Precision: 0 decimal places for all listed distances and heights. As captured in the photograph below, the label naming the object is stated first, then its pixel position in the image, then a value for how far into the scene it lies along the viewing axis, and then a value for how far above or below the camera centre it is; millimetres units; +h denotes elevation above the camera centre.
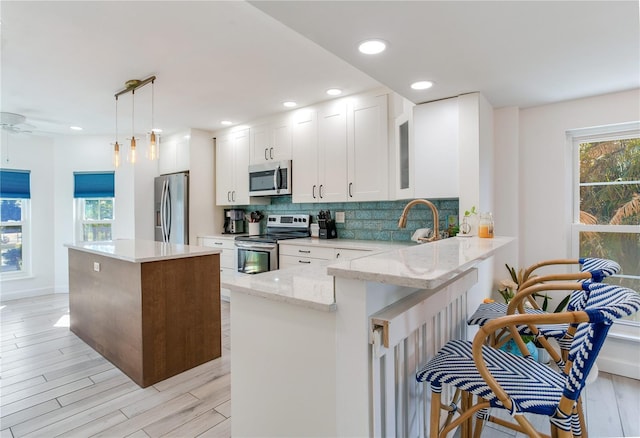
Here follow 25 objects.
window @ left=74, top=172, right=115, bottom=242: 5461 +216
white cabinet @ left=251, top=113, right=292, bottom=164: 4078 +965
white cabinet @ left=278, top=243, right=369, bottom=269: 3250 -385
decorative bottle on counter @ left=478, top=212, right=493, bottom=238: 2176 -76
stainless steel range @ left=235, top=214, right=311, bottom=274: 3818 -303
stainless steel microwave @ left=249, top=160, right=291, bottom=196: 4059 +479
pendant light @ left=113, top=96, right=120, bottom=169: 3037 +572
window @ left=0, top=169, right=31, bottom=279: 4918 -49
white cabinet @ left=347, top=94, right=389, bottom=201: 3262 +661
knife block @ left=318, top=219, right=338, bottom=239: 3928 -156
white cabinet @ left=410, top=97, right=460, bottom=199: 2668 +539
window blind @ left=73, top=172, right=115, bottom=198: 5445 +554
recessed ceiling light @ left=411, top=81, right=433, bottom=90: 2340 +928
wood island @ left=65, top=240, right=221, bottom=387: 2398 -702
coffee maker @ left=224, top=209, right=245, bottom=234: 5000 -68
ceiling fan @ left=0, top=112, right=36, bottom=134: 4025 +1221
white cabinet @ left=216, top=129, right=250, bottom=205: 4602 +697
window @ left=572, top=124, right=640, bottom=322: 2721 +118
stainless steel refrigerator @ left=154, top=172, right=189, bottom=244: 4793 +140
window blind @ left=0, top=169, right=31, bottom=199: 4852 +522
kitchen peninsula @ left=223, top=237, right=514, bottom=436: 1074 -466
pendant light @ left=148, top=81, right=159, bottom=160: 2863 +604
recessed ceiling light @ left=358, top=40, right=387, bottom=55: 1739 +901
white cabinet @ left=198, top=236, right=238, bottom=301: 4402 -519
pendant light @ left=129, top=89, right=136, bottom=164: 2930 +1233
